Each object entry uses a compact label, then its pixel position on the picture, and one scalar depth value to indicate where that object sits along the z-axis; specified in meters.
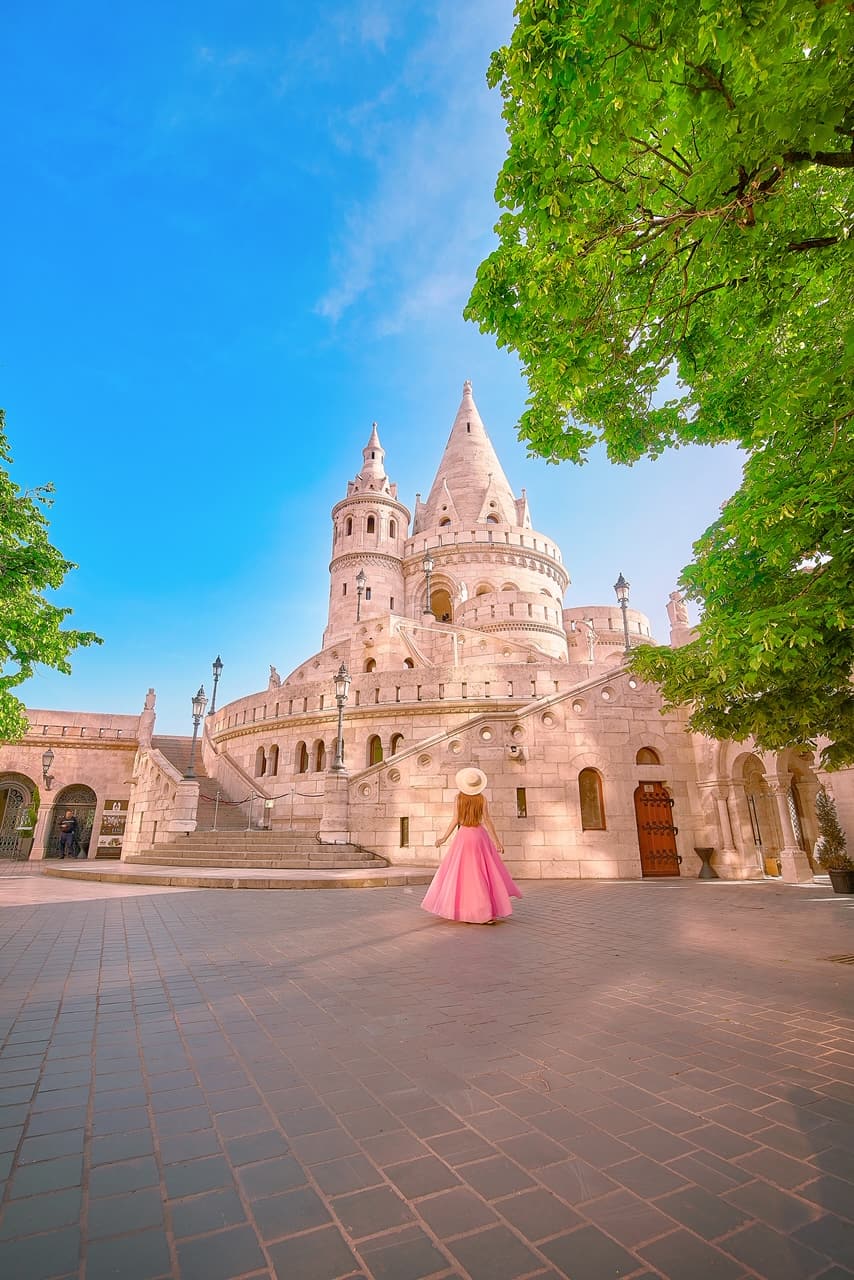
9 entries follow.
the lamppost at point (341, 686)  17.36
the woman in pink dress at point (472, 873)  7.89
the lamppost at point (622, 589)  20.48
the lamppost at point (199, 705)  19.58
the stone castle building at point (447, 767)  14.62
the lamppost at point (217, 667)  22.44
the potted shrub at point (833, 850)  10.98
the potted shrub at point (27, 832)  27.09
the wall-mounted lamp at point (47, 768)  25.91
